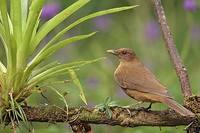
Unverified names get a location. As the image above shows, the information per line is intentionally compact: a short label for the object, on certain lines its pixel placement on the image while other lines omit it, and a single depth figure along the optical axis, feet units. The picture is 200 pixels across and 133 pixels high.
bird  19.49
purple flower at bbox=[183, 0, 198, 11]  31.55
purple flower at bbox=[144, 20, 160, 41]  48.54
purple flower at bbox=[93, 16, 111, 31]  53.31
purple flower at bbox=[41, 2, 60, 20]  33.85
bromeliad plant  16.80
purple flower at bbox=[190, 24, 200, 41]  44.24
